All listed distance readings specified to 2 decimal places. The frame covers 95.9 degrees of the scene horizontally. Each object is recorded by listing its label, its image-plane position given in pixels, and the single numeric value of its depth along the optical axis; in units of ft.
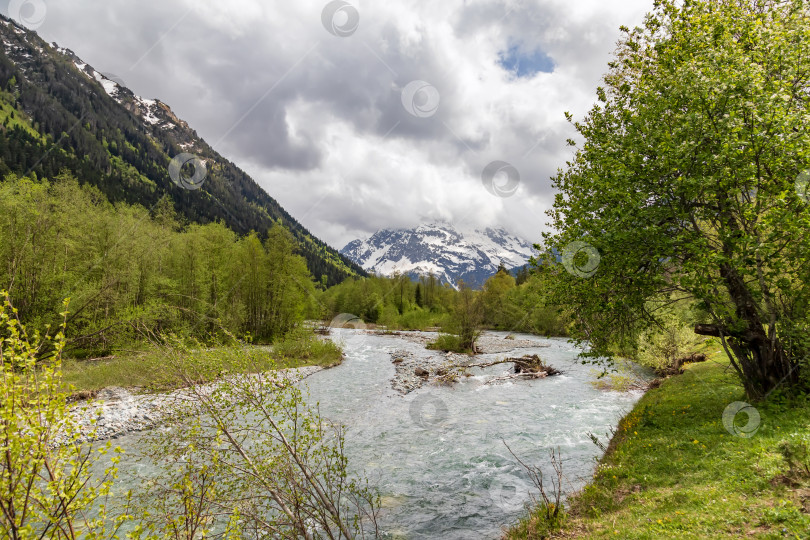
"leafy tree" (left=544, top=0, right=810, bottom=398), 31.17
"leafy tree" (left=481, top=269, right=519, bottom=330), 265.42
